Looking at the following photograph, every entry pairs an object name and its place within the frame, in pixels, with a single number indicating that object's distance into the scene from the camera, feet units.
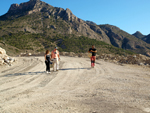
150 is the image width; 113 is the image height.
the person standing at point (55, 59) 26.50
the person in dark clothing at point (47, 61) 24.43
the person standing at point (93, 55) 30.17
